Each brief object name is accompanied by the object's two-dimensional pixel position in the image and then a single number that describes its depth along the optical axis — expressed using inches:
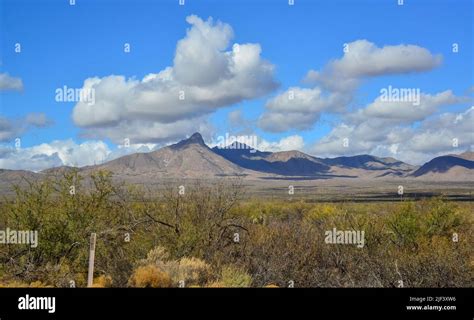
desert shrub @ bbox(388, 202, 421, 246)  822.5
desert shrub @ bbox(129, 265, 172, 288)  482.3
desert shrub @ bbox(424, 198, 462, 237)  860.0
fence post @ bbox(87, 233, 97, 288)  449.7
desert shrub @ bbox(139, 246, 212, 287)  510.0
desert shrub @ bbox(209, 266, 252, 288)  510.5
